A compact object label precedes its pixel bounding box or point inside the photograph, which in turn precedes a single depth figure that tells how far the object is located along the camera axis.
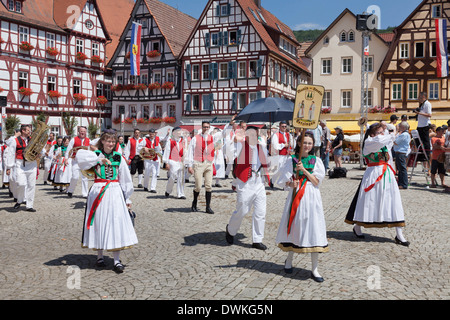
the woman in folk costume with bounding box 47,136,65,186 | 14.94
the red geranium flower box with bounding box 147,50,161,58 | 41.50
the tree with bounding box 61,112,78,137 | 39.34
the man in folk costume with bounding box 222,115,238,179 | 10.61
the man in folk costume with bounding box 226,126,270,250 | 6.98
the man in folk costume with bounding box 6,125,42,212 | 10.87
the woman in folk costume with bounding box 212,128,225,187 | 14.92
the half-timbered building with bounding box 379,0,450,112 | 35.59
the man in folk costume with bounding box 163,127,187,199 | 12.75
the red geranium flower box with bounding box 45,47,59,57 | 38.62
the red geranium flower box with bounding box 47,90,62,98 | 39.06
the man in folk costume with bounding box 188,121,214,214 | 10.39
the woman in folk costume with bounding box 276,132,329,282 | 5.49
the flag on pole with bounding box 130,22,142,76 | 38.84
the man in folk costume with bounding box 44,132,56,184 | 17.01
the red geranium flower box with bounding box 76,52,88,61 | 41.06
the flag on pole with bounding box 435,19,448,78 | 30.81
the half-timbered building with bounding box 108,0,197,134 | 41.53
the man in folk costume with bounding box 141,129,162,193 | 14.37
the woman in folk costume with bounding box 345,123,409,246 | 7.27
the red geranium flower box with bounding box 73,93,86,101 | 40.84
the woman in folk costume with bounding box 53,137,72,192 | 14.05
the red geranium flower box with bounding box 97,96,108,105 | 43.41
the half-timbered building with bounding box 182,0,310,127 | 38.00
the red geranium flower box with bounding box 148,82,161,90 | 41.59
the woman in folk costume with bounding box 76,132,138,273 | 5.84
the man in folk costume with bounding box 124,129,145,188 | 15.72
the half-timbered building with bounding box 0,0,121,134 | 36.38
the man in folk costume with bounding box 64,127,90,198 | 12.84
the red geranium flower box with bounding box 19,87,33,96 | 36.97
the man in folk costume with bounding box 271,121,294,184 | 14.36
